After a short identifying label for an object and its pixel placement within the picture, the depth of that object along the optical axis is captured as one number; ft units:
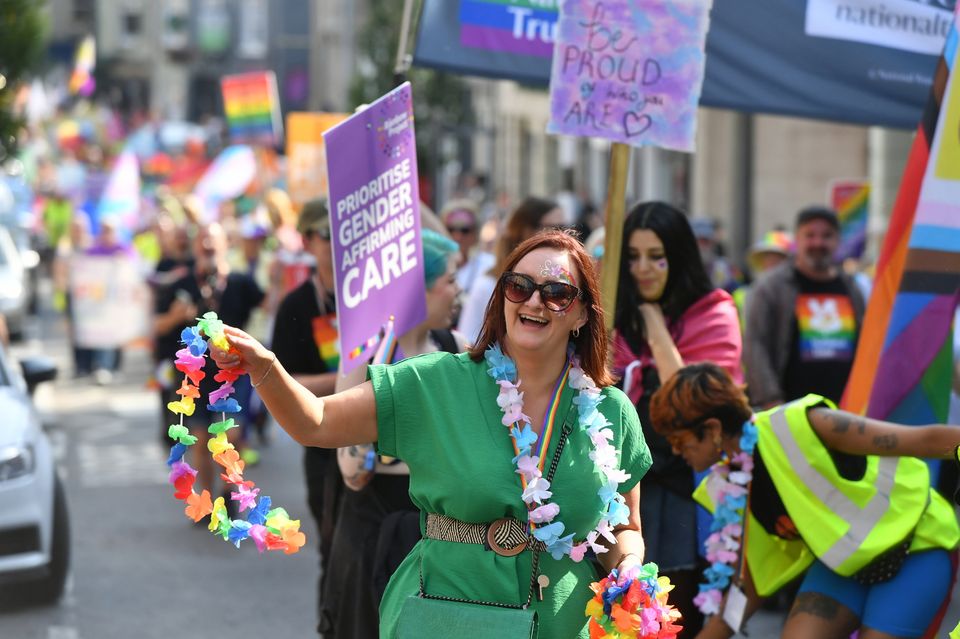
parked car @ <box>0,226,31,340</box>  67.72
